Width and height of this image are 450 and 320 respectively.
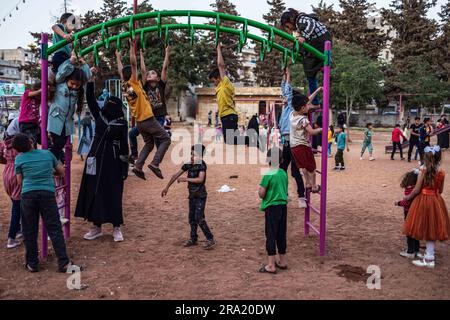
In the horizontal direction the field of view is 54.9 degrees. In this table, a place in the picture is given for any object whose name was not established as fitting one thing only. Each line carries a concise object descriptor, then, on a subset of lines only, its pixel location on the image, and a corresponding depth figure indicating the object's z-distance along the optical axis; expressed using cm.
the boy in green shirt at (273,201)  514
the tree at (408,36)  4412
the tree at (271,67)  4916
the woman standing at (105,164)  612
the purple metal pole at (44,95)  550
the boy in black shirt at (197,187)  604
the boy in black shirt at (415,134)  1758
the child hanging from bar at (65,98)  571
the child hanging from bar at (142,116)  584
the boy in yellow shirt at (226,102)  654
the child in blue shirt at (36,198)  496
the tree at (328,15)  4922
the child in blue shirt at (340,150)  1541
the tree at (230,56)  4669
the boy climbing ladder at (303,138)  590
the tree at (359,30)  4794
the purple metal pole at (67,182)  630
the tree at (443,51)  4347
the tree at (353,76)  3494
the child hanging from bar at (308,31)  610
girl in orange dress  534
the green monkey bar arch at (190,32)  558
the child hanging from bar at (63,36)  562
